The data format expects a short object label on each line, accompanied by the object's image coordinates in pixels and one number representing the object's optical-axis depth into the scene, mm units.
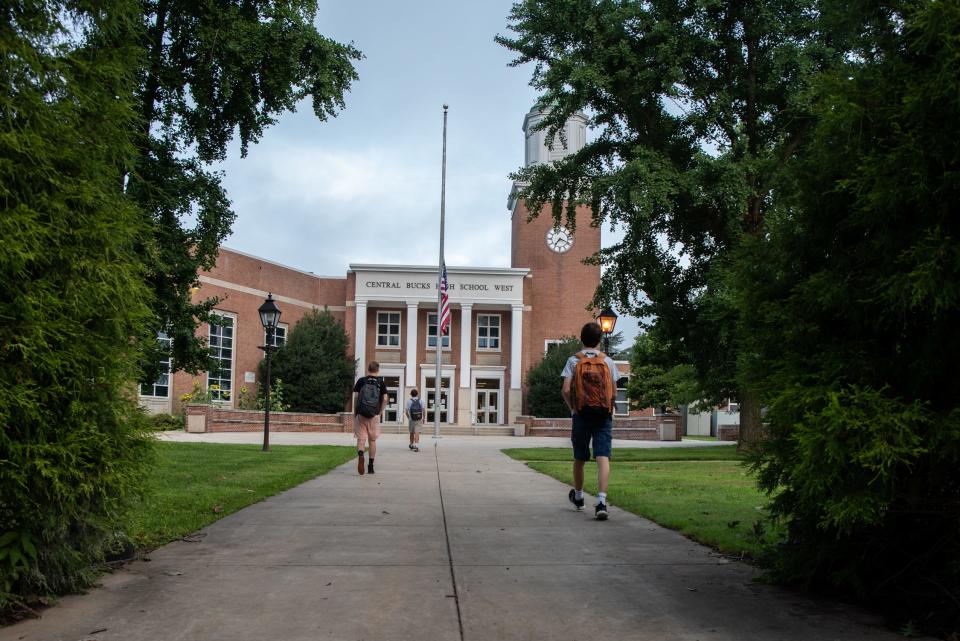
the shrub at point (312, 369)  44188
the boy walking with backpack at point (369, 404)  11931
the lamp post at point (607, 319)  18422
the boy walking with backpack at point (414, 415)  21894
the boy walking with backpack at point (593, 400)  7793
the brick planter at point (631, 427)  41688
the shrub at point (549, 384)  46625
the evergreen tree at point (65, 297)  3828
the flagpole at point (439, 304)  30117
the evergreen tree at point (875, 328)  3494
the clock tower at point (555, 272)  51906
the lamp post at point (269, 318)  19891
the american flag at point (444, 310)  29281
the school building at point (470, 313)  49156
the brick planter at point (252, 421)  33116
